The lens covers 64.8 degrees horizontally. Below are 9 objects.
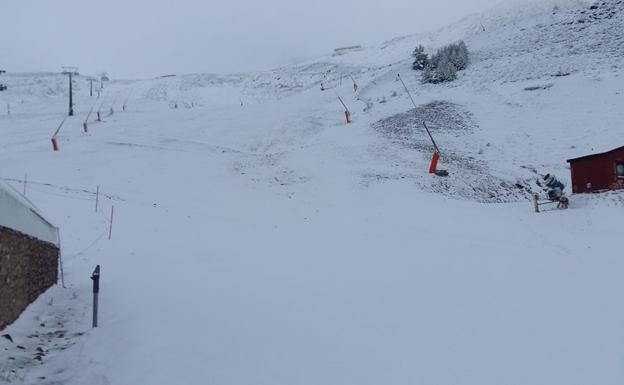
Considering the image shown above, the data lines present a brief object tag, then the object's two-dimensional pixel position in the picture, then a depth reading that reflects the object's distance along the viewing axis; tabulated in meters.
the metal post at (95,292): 8.98
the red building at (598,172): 21.08
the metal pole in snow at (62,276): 12.16
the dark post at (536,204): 20.73
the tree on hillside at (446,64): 45.94
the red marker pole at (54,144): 33.43
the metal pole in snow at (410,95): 29.76
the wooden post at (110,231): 17.88
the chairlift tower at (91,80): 67.64
